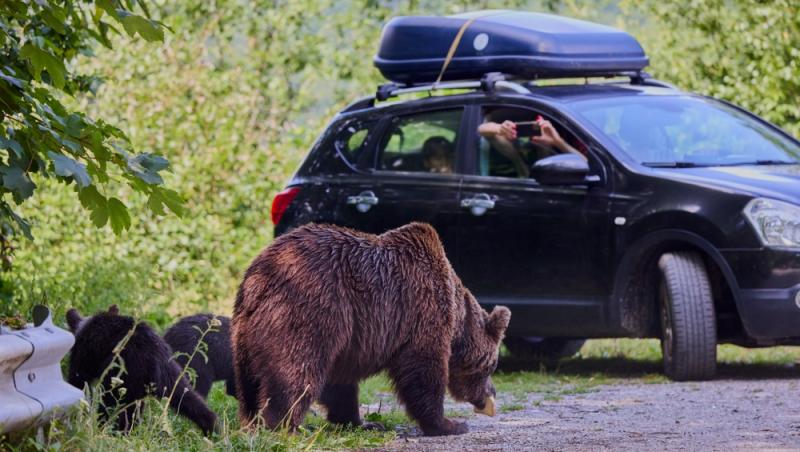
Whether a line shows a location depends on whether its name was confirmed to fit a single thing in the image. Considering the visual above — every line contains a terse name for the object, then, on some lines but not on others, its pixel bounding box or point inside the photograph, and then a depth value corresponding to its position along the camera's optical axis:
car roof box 19.69
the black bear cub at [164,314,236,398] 14.57
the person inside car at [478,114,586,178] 18.97
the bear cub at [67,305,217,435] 12.16
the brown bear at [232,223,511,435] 12.12
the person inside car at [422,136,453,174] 19.75
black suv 16.67
